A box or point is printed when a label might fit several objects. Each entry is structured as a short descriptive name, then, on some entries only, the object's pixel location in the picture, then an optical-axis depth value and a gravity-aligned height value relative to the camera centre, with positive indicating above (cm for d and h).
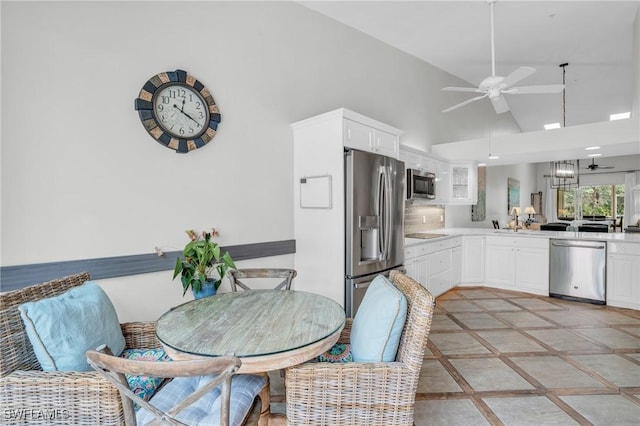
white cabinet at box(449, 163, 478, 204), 556 +49
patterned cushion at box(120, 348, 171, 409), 146 -80
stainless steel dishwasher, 423 -85
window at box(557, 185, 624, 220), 1045 +20
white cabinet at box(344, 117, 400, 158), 299 +73
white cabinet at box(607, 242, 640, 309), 401 -86
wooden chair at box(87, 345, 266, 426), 100 -53
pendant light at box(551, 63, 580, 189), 847 +105
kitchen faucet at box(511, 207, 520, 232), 558 -22
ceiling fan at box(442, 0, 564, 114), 342 +134
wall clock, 245 +81
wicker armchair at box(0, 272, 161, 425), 123 -73
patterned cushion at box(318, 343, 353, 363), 170 -80
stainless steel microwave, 445 +35
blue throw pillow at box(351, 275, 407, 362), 145 -55
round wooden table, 127 -55
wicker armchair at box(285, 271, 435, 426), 134 -77
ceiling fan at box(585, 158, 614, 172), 954 +124
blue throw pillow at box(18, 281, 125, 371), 134 -53
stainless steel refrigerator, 291 -10
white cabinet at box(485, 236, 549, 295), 468 -84
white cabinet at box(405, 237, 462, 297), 406 -76
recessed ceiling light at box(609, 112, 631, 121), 771 +228
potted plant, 243 -43
